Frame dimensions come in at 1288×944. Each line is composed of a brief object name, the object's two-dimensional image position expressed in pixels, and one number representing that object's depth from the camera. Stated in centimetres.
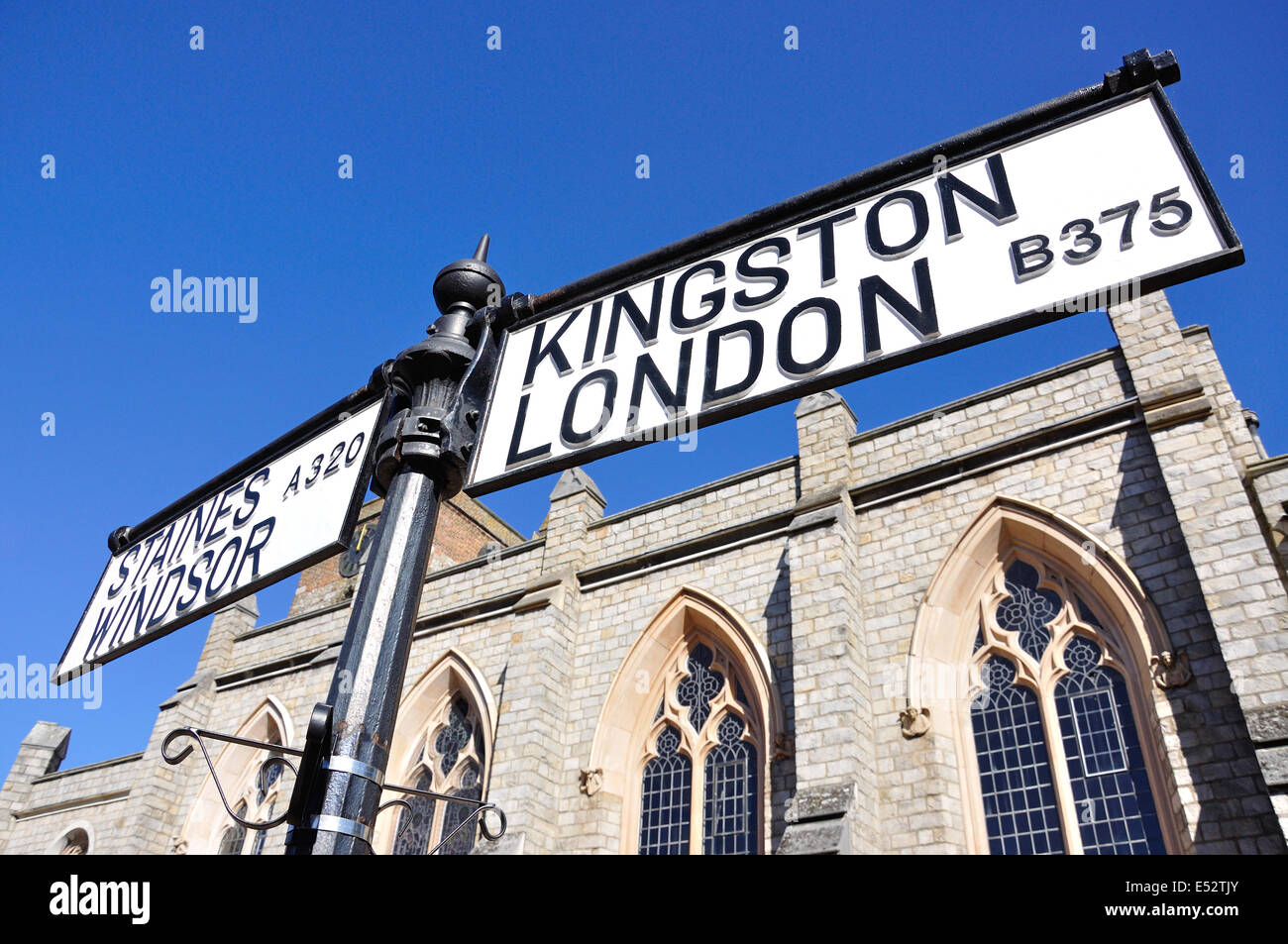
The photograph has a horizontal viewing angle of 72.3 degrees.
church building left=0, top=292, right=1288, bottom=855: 865
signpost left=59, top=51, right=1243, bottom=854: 174
